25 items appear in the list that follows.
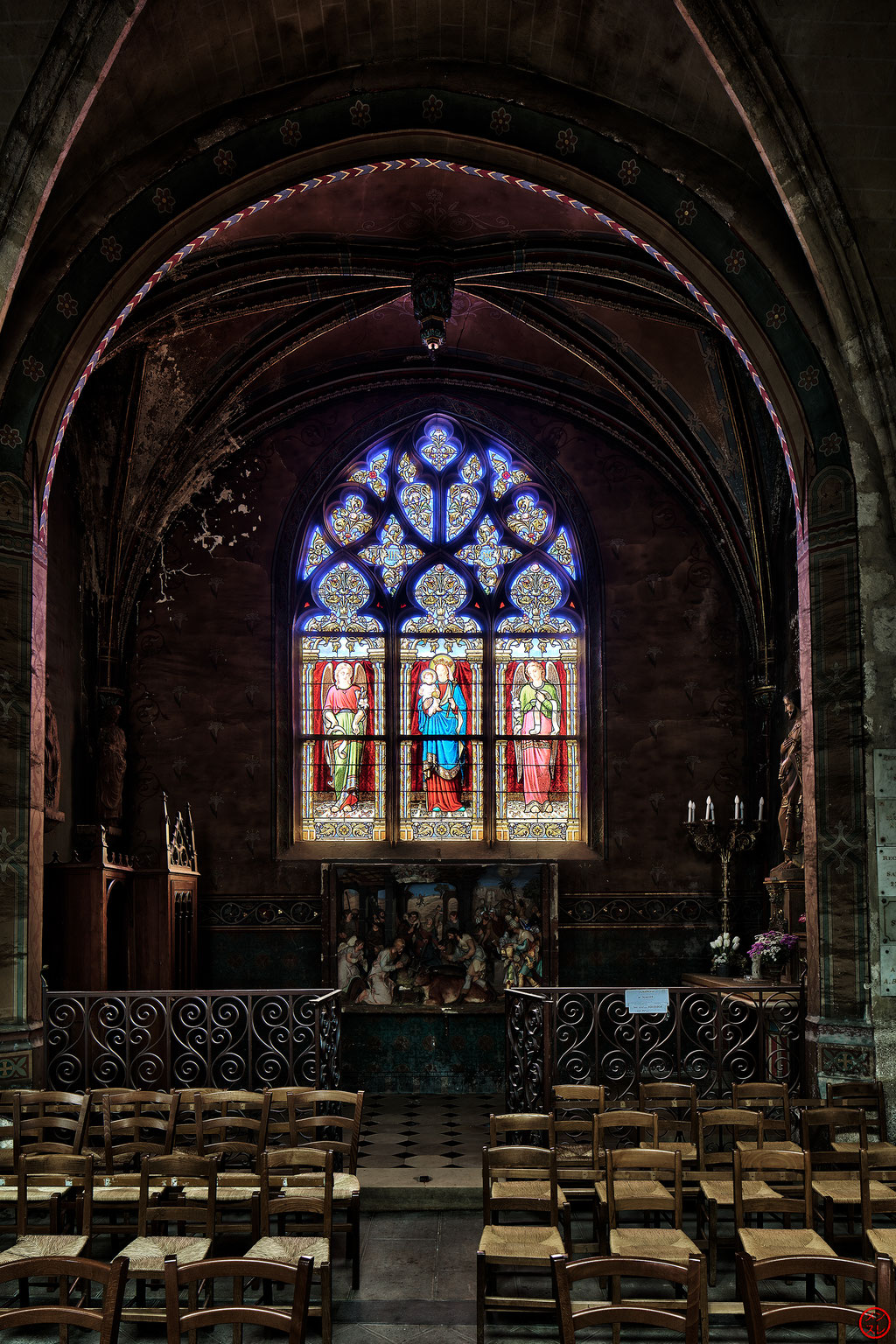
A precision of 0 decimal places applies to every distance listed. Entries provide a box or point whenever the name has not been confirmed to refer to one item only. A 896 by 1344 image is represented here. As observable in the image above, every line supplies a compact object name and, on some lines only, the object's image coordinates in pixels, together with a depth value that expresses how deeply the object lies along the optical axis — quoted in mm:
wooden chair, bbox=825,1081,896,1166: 8656
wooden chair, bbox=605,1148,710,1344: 5984
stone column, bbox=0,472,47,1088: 9344
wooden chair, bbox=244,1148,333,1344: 5953
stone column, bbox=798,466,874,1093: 9203
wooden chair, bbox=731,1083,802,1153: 7736
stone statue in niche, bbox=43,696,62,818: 12477
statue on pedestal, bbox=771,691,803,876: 13039
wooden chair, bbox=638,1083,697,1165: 7938
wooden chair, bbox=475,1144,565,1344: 6031
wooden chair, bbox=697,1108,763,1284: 6906
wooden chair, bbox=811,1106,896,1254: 6355
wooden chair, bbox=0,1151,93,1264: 6152
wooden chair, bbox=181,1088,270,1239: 7020
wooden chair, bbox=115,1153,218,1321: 5996
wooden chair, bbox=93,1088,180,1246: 7219
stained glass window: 15867
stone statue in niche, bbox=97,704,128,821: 14430
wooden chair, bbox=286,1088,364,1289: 7293
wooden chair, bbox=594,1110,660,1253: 7219
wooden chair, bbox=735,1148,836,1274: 6039
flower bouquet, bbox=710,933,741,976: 14062
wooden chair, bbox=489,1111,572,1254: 7605
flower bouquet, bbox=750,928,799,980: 12328
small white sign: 9750
